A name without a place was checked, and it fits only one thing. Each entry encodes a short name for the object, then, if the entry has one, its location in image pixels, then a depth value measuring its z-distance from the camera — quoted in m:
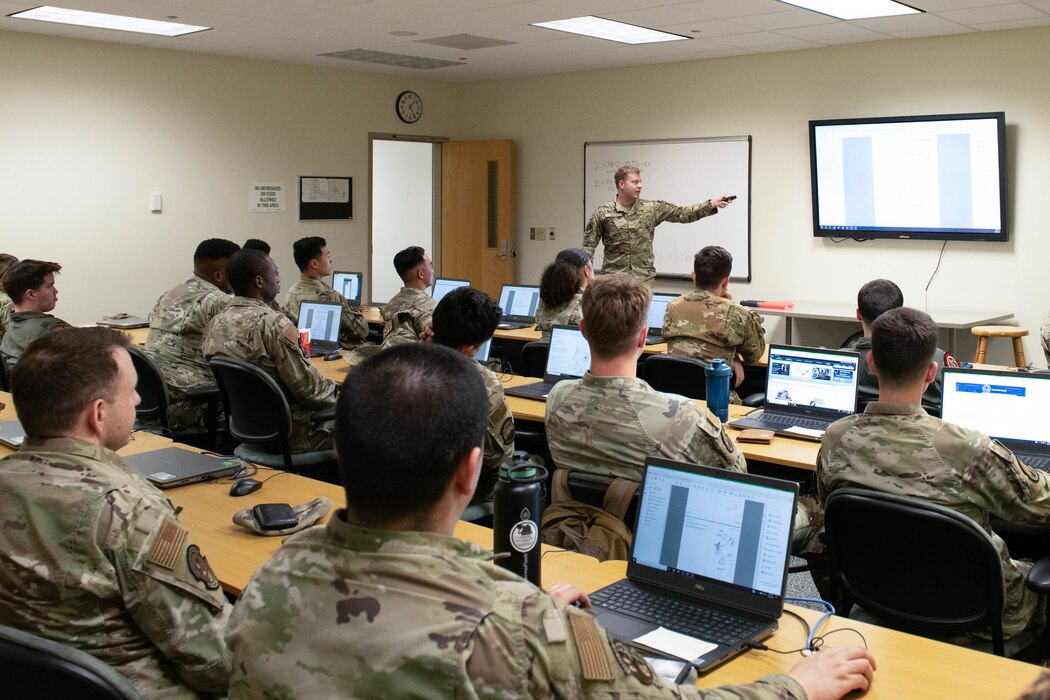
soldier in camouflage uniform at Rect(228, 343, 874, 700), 1.19
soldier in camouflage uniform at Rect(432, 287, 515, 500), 3.23
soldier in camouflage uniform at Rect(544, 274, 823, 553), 2.63
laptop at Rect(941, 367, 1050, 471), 3.27
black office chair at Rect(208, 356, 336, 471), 4.04
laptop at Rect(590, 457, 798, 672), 1.87
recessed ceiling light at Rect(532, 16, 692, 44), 7.12
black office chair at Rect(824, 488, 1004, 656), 2.29
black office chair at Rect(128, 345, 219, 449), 4.61
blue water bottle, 3.92
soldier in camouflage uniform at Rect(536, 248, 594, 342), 5.54
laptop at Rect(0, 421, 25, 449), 3.29
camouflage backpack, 2.52
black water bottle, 1.89
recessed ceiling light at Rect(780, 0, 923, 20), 6.32
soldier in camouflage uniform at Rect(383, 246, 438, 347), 5.72
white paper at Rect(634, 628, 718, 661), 1.79
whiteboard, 8.50
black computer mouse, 2.85
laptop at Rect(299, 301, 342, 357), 6.06
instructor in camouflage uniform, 7.89
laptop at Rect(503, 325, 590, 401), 4.65
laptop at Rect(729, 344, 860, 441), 3.81
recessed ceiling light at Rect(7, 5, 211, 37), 6.79
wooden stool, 6.55
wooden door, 10.10
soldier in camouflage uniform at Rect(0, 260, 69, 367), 5.21
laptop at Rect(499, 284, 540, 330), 7.24
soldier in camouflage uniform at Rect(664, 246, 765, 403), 5.08
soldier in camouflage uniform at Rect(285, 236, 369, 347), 6.38
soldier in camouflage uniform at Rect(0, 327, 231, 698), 1.76
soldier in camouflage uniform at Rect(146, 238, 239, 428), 4.94
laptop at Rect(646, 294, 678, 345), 6.52
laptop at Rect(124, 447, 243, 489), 2.94
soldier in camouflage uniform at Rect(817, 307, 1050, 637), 2.45
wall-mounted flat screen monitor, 7.12
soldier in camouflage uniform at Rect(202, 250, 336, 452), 4.23
